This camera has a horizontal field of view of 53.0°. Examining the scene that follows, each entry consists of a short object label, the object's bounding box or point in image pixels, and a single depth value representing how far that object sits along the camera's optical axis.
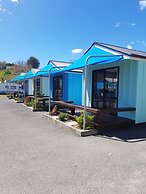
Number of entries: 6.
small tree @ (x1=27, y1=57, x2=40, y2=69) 56.60
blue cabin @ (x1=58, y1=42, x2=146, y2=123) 6.08
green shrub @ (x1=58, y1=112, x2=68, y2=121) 6.73
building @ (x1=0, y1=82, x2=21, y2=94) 28.81
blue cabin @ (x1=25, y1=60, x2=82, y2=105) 12.22
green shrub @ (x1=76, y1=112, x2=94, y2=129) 5.44
